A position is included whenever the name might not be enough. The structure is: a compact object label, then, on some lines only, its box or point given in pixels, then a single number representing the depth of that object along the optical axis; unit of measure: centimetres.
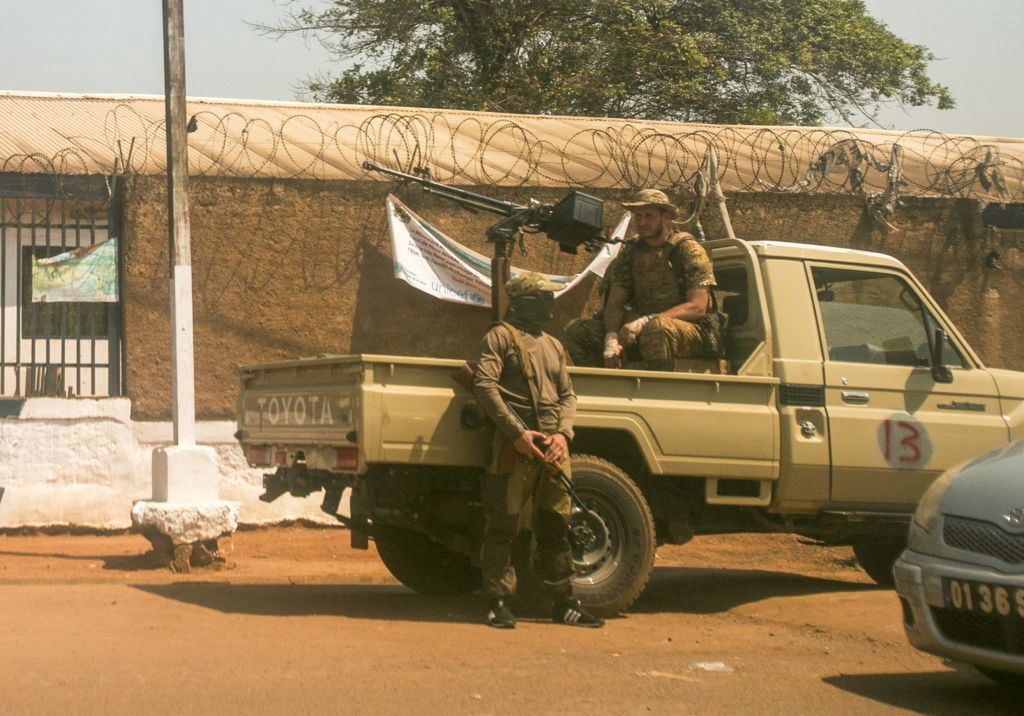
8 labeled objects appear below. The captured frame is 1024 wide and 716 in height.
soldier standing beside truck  613
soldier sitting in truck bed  705
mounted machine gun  702
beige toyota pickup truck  625
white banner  1052
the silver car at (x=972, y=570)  444
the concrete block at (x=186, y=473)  848
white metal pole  874
